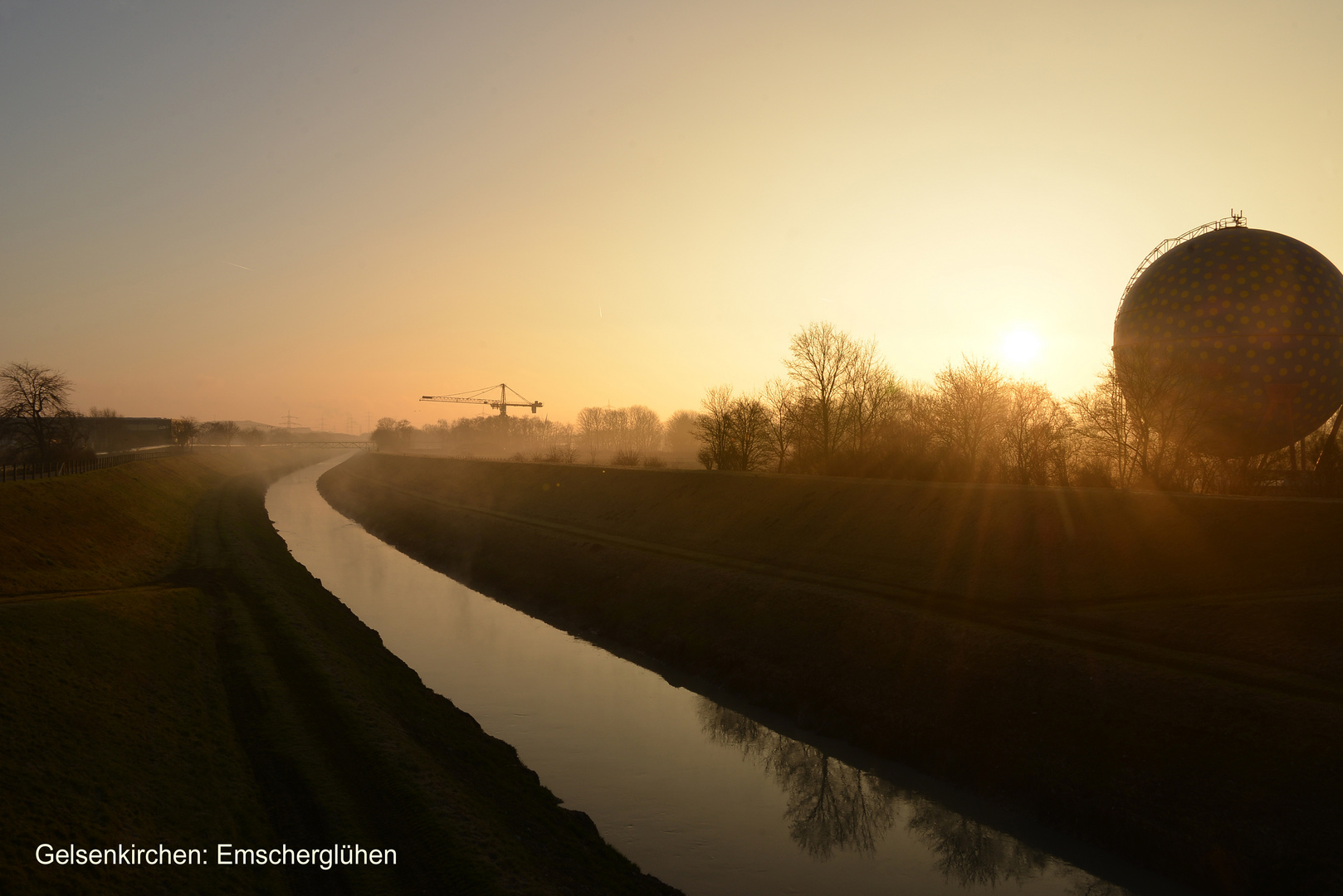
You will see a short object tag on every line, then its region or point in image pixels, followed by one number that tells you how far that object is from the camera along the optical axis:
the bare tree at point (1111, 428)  39.62
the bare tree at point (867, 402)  59.03
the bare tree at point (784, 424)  59.28
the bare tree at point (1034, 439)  40.69
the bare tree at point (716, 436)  59.09
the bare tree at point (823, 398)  58.03
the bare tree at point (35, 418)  62.44
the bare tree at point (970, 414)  52.56
